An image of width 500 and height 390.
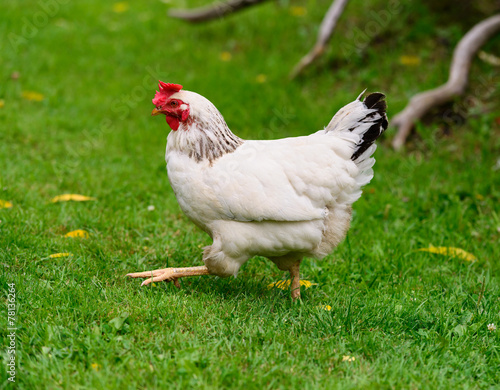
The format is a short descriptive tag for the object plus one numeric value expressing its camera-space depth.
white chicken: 6.67
